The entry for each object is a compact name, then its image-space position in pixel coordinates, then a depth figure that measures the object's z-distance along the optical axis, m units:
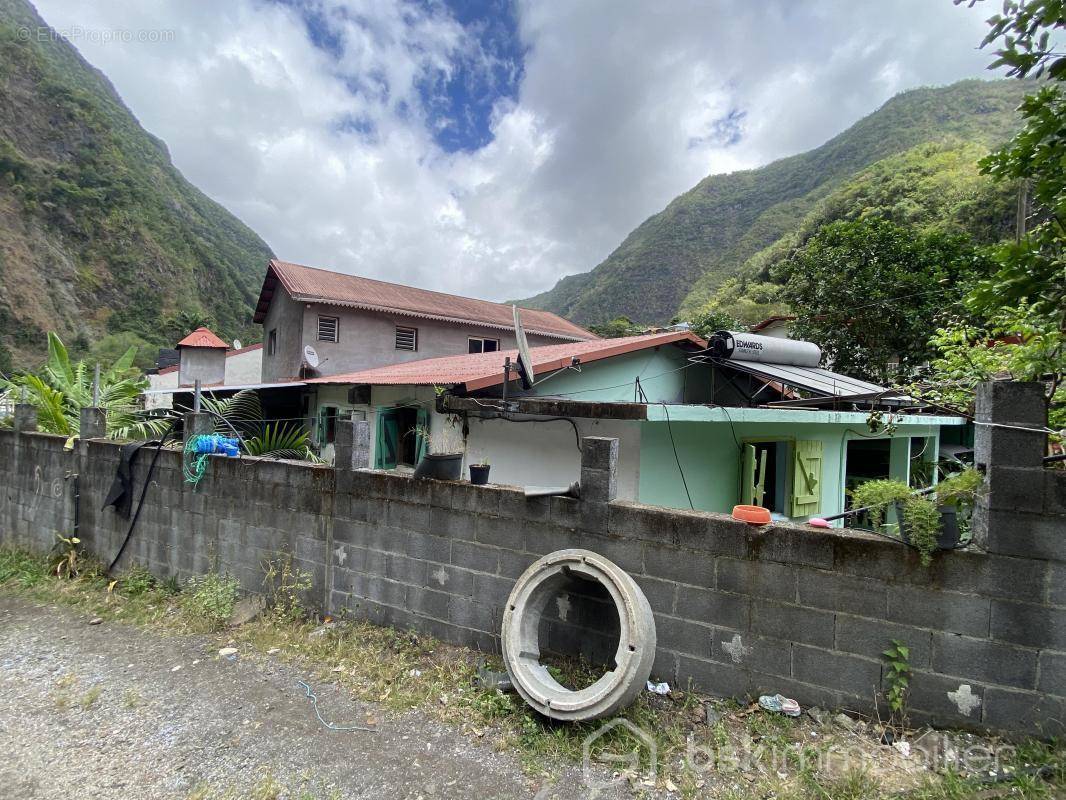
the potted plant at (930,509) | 2.62
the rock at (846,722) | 2.79
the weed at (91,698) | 3.63
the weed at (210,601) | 4.82
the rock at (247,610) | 4.83
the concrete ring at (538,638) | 2.88
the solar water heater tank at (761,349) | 7.52
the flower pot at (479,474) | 4.05
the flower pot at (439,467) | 4.18
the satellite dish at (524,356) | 5.82
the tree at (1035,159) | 2.87
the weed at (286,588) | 4.76
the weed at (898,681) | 2.72
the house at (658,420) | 5.86
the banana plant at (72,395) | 7.63
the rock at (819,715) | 2.86
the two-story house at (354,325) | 16.55
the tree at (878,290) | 14.19
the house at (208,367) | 17.58
